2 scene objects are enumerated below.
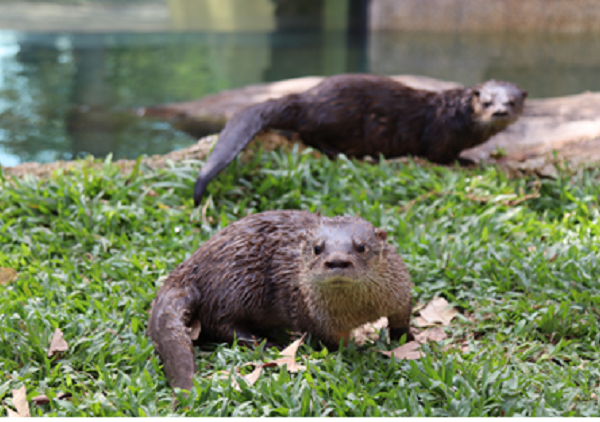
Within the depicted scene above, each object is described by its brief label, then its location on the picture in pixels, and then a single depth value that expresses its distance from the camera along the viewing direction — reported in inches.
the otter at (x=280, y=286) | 83.1
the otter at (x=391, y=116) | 163.6
